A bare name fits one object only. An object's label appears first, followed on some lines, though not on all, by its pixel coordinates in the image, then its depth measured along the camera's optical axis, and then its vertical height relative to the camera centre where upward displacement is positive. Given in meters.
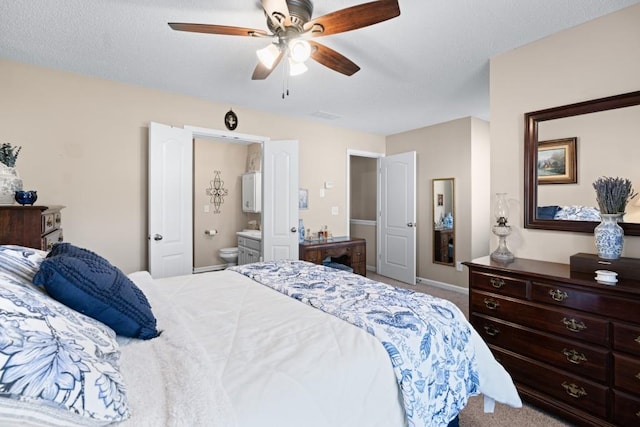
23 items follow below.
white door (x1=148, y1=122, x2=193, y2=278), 3.16 +0.13
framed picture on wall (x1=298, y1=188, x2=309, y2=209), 4.54 +0.21
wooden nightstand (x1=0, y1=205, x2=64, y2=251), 1.84 -0.08
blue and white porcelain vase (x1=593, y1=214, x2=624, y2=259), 1.84 -0.15
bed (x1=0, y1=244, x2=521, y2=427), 0.68 -0.48
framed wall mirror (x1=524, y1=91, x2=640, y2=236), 1.94 +0.38
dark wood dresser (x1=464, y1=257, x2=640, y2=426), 1.63 -0.75
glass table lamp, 2.43 -0.13
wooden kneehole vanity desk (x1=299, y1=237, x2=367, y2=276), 4.11 -0.55
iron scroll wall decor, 5.72 +0.40
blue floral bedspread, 1.17 -0.53
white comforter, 0.80 -0.49
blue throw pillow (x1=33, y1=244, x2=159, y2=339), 0.99 -0.28
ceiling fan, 1.59 +1.06
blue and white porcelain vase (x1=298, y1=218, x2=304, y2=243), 4.26 -0.28
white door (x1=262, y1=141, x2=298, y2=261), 3.96 +0.15
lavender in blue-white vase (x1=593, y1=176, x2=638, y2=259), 1.85 -0.01
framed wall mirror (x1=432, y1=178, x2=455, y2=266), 4.57 -0.15
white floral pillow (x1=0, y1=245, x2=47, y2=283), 1.05 -0.18
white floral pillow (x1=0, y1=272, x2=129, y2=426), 0.60 -0.35
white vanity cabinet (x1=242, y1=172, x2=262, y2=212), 5.40 +0.38
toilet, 5.42 -0.74
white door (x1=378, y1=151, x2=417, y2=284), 4.89 -0.08
